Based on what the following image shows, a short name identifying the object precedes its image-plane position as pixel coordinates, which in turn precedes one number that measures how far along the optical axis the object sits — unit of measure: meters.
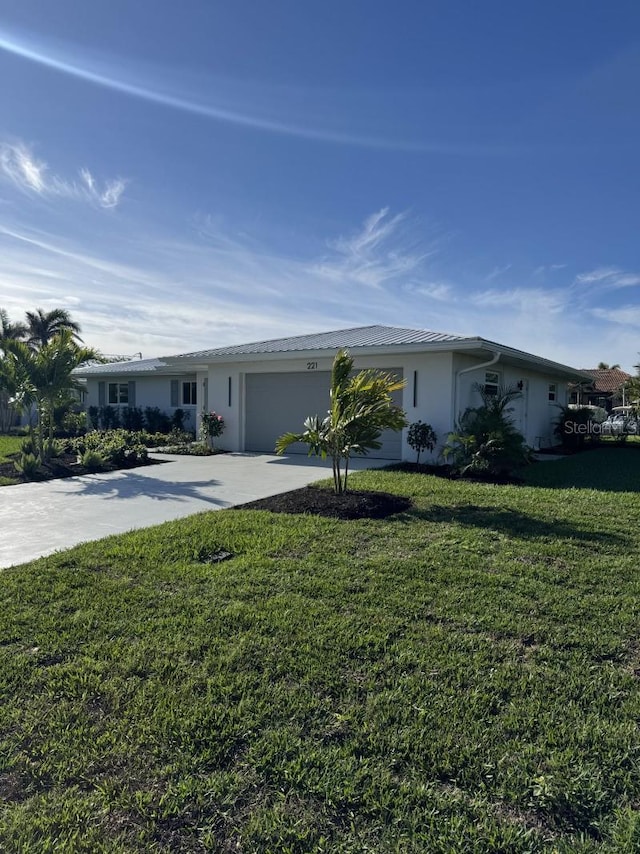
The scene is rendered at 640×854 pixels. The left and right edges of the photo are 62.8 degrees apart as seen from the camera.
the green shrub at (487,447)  10.78
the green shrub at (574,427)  18.80
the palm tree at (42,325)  30.56
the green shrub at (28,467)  11.12
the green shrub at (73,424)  16.94
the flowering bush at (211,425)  15.88
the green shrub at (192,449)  15.77
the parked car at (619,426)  23.81
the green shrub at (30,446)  12.70
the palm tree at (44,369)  12.07
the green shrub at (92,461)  12.15
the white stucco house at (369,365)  12.84
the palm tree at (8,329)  29.72
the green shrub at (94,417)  23.47
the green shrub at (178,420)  21.52
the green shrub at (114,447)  13.02
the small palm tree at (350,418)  8.08
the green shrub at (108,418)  23.06
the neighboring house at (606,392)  42.24
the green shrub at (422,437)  12.62
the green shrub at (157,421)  21.66
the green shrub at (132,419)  22.23
